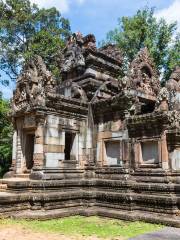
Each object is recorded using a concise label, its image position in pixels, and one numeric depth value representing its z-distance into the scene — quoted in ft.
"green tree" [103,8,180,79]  100.42
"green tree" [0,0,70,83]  97.91
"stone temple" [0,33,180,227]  37.47
